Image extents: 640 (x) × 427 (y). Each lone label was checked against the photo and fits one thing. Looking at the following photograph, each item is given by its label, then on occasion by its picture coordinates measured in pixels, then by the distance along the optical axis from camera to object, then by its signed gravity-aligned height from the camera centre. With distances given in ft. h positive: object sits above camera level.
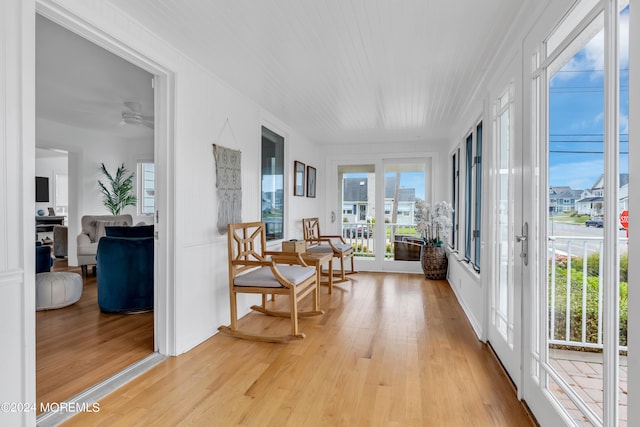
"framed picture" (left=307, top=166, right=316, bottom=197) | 18.18 +1.60
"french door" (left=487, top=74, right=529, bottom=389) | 6.72 -0.56
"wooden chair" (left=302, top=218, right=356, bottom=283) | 15.88 -1.63
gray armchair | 16.87 -1.09
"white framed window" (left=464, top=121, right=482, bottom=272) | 10.81 +0.54
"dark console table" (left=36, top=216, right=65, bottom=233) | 24.56 -0.81
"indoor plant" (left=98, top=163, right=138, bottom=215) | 20.85 +1.25
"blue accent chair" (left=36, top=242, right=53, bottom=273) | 13.12 -1.83
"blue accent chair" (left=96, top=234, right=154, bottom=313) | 11.51 -2.01
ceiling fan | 13.96 +4.01
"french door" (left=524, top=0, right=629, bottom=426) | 3.76 -0.01
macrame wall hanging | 10.16 +0.79
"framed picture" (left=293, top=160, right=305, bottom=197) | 16.17 +1.57
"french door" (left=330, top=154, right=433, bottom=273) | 19.61 +0.37
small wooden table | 11.96 -1.74
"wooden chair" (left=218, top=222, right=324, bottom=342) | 9.43 -1.85
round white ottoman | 11.76 -2.71
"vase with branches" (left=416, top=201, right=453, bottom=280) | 17.00 -1.48
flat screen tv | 25.44 +1.63
